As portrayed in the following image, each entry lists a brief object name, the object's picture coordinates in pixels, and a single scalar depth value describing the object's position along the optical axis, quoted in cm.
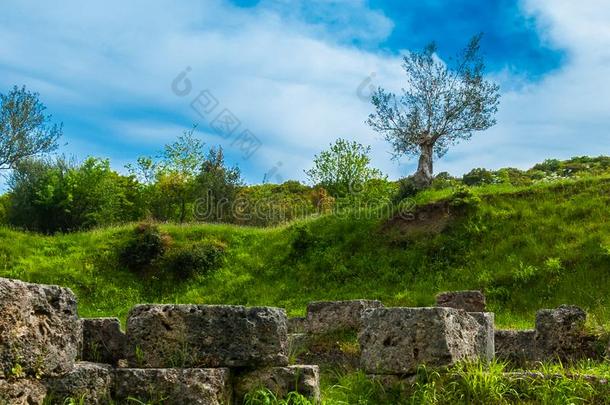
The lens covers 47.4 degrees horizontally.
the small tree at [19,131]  4800
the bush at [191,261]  3058
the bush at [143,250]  3134
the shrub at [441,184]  3717
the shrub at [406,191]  3416
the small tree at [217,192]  4938
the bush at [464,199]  2975
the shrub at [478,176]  5457
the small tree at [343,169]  5153
